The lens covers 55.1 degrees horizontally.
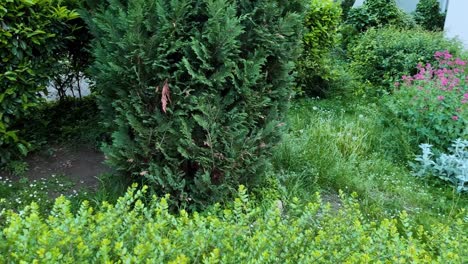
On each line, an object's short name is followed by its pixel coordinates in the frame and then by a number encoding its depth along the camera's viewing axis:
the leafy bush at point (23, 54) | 3.76
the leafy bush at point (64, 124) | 4.48
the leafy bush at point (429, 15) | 11.82
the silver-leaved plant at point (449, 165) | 4.47
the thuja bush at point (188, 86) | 3.02
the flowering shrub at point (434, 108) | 4.84
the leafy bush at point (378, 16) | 10.71
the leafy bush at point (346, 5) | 13.25
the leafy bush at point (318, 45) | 6.99
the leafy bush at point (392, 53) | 7.70
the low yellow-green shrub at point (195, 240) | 1.87
